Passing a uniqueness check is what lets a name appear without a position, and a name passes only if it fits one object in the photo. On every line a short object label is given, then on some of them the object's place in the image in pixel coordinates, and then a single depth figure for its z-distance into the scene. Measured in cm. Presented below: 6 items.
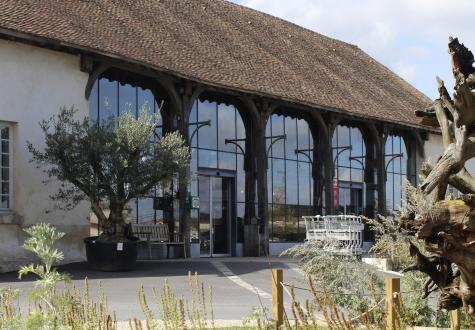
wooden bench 2031
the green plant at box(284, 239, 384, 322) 894
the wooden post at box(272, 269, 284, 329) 730
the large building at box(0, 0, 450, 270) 1695
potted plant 1562
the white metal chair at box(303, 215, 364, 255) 1877
